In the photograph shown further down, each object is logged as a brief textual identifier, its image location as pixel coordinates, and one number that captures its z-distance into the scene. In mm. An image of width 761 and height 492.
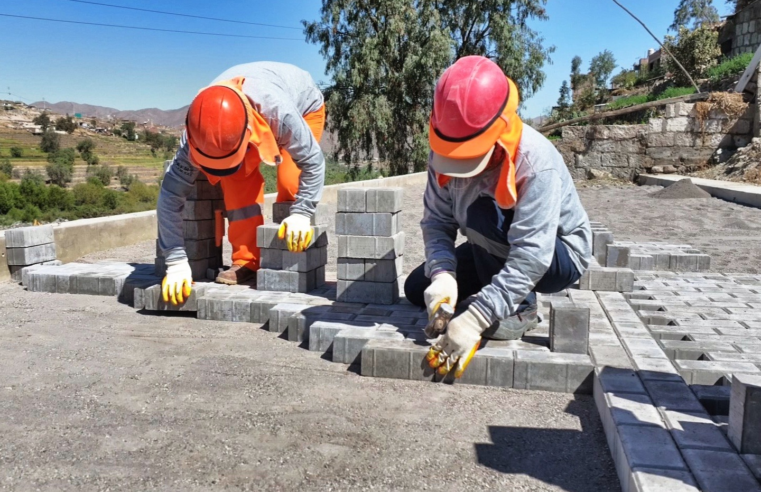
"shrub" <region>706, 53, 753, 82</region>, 14875
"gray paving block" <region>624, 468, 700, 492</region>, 1676
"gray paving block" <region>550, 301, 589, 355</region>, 2840
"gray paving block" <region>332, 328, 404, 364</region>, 3061
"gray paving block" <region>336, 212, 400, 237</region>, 3672
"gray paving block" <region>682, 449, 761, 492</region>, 1688
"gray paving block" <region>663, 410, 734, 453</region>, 1944
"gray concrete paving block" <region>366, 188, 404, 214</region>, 3646
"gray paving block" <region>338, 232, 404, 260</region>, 3680
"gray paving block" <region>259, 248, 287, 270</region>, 4133
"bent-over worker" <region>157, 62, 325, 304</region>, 3510
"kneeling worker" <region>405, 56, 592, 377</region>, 2561
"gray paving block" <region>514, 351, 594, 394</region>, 2725
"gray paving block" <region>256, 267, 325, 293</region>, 4113
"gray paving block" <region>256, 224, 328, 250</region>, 4094
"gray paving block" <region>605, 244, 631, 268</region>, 4957
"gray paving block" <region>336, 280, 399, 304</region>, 3787
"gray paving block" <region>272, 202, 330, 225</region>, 4203
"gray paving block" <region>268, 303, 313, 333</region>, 3621
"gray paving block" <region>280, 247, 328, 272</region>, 4078
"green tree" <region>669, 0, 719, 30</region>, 38134
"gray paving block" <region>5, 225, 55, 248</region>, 4891
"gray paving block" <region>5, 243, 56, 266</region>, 4949
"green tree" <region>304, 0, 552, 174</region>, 20016
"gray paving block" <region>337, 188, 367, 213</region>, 3688
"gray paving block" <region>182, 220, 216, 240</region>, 4379
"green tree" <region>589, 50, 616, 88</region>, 49469
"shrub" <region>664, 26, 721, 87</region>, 17234
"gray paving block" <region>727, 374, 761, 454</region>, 1847
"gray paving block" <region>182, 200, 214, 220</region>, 4355
